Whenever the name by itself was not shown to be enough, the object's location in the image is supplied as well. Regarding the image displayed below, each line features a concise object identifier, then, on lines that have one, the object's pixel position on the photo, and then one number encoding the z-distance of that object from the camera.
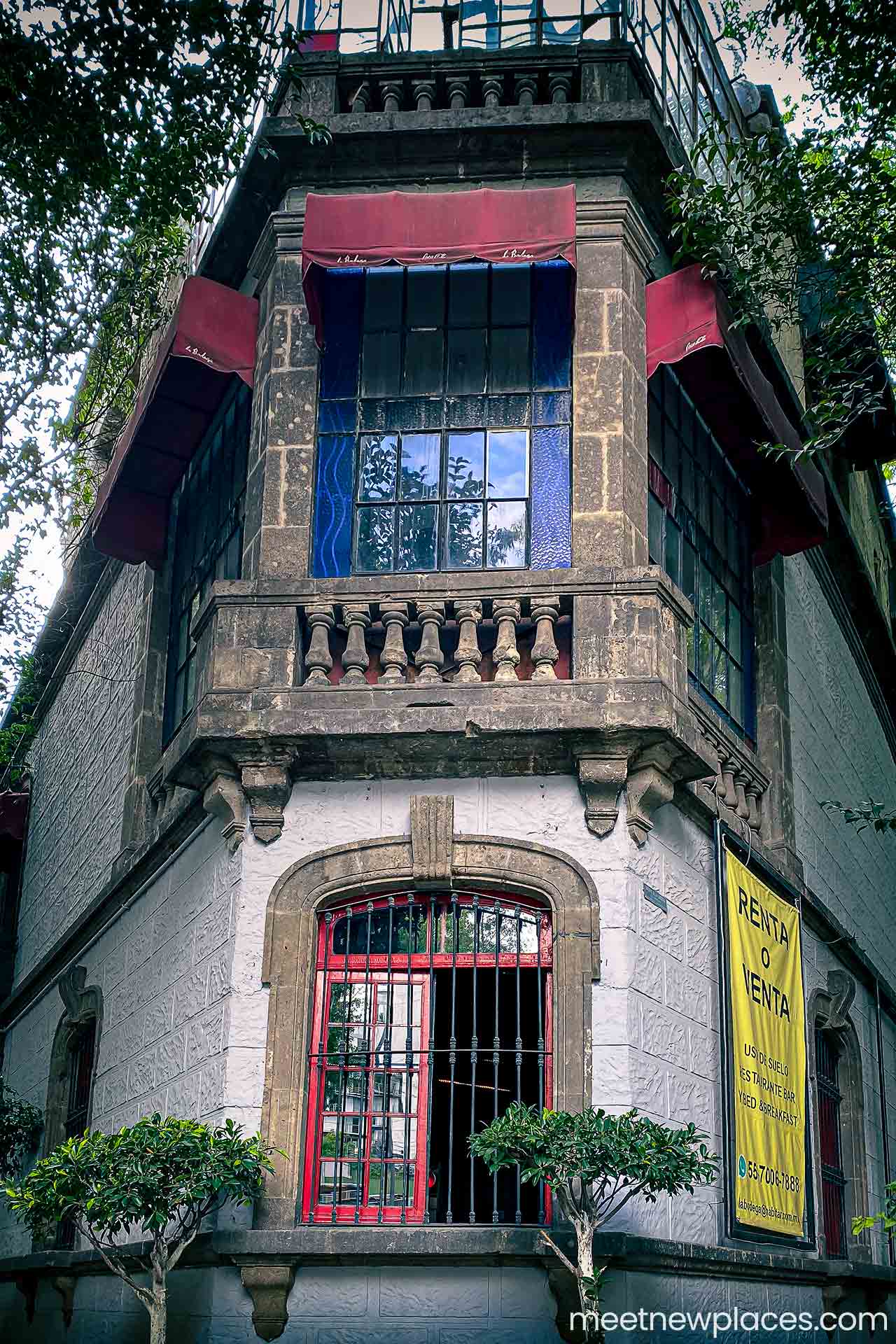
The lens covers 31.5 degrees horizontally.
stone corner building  9.29
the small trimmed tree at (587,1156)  8.06
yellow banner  10.45
